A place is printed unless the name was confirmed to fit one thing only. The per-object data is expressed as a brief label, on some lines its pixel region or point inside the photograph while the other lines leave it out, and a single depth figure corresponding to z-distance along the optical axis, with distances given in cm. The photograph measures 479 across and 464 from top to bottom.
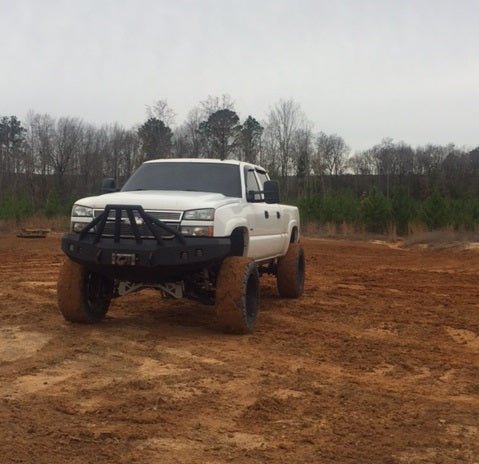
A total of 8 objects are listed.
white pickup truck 729
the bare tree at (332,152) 5956
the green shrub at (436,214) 3125
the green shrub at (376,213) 3309
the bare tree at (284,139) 5544
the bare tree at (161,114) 4981
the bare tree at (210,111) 5347
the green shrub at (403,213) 3272
